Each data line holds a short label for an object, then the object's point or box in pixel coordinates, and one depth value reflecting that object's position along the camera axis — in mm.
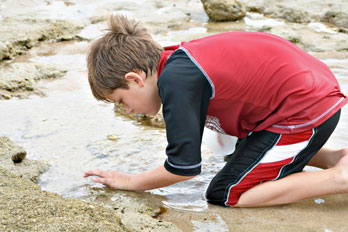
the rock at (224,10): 5750
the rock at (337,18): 5293
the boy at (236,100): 1760
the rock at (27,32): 4270
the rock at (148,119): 2943
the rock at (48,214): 1421
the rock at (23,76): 3396
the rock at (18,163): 2200
